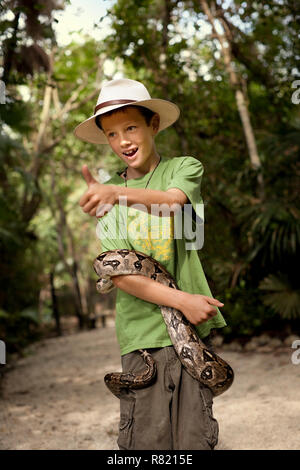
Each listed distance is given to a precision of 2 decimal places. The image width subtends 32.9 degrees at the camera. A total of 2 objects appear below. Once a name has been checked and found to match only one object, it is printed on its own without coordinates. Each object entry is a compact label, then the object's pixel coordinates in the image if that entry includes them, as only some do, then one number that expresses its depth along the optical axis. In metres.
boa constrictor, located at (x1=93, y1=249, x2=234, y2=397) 2.02
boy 2.00
